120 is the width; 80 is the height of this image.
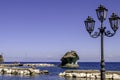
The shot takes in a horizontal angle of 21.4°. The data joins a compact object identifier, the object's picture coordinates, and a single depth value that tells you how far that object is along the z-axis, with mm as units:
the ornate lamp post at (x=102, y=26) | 16308
